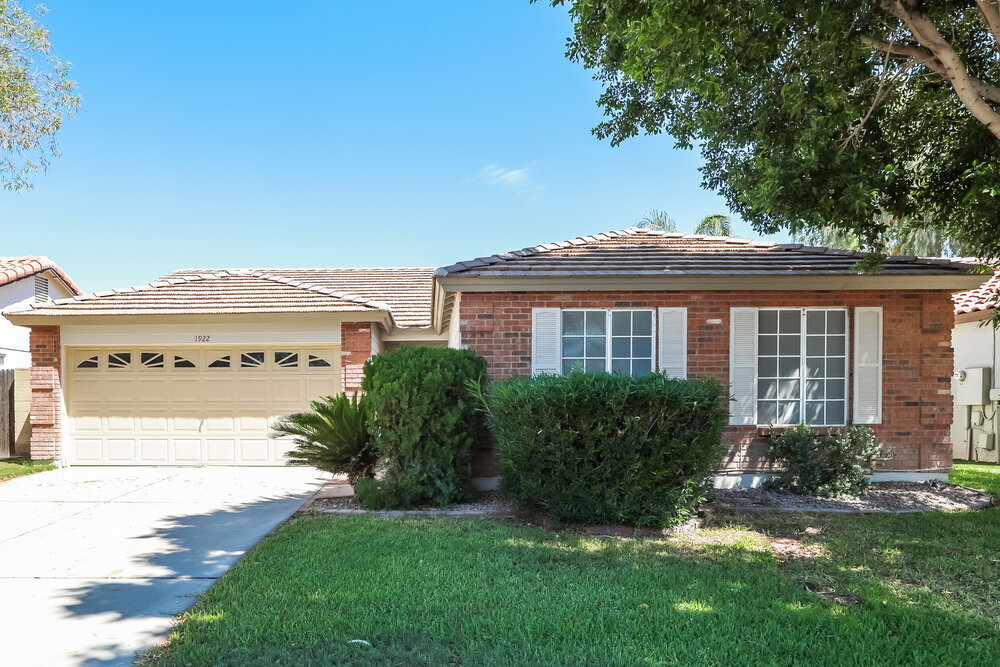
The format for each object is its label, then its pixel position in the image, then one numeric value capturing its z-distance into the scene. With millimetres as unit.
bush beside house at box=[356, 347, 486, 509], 6809
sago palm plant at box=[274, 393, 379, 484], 7383
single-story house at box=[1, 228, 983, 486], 8133
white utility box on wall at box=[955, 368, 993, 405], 12375
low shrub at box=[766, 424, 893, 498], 7691
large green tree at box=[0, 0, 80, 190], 10336
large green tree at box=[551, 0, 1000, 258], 5543
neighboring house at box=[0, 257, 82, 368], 13492
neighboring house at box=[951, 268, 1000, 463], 12328
